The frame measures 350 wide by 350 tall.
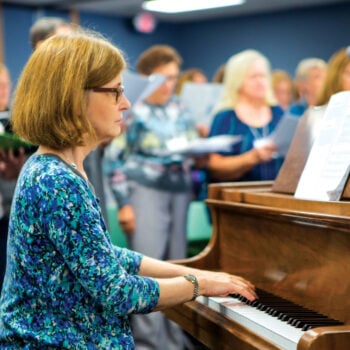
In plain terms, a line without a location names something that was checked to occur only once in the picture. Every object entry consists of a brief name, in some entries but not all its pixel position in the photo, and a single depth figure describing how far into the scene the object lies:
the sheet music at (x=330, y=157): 1.73
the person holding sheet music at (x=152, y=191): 3.35
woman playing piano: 1.42
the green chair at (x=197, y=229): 4.04
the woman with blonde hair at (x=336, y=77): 2.93
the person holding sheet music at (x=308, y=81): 4.39
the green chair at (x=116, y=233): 3.63
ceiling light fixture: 9.66
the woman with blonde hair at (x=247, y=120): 3.31
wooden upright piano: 1.54
